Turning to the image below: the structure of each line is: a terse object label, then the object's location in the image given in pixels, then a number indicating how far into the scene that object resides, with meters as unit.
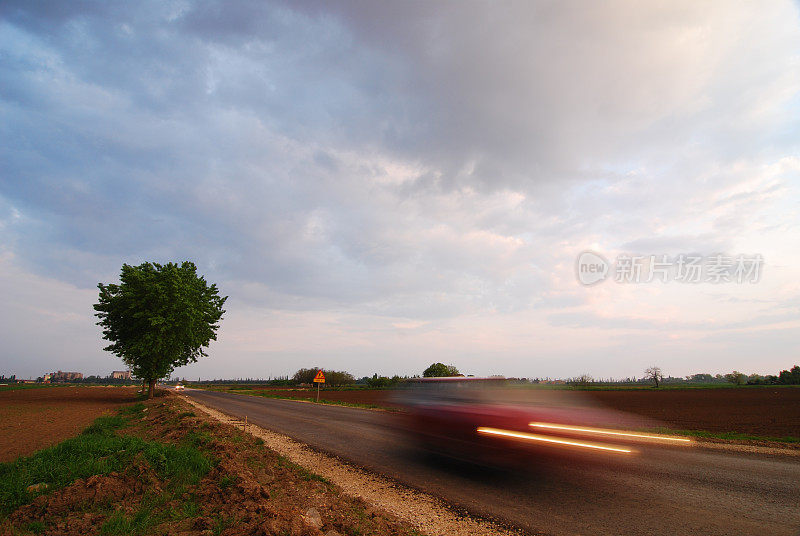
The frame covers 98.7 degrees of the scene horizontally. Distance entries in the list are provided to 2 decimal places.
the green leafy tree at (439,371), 125.52
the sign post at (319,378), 31.80
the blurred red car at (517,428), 8.71
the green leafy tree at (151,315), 30.88
